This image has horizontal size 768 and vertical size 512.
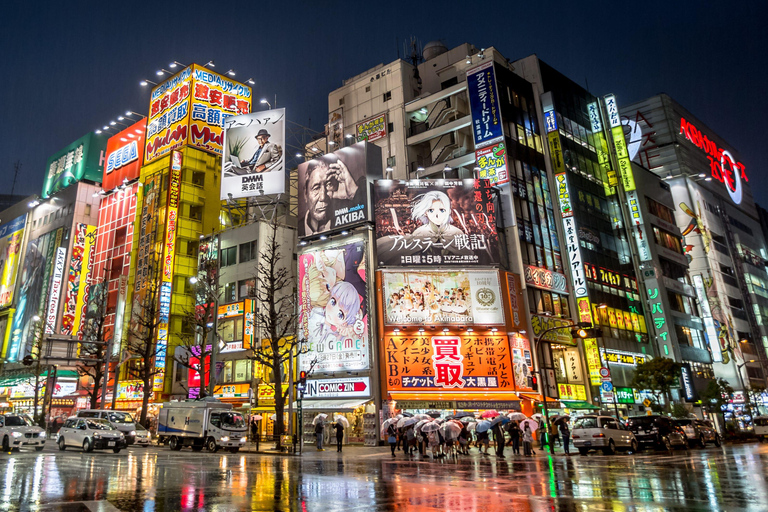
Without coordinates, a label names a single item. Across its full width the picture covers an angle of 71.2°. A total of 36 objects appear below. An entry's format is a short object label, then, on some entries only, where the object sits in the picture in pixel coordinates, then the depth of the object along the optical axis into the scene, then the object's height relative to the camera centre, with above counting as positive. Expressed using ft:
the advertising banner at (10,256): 246.68 +89.04
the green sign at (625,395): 152.46 +6.55
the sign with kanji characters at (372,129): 181.68 +99.34
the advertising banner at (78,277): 196.54 +61.77
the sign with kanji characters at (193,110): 190.82 +115.71
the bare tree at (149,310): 154.30 +39.42
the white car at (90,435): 84.23 +1.89
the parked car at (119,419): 95.35 +4.78
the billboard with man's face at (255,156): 146.20 +74.28
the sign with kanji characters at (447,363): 119.85 +14.08
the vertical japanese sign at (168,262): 161.68 +55.09
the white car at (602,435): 80.18 -2.23
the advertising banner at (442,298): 124.77 +29.25
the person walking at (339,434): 96.19 +0.04
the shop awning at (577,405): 133.80 +4.01
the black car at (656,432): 87.81 -2.37
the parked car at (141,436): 103.14 +1.60
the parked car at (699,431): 98.89 -2.95
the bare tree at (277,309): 102.27 +32.30
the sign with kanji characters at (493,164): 146.73 +69.40
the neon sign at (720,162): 270.05 +129.94
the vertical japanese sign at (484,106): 151.02 +86.89
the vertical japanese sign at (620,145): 186.29 +92.33
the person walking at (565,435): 82.33 -1.89
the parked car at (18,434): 82.23 +2.60
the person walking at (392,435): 86.79 -0.65
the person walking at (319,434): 98.22 +0.21
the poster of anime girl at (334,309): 123.65 +28.42
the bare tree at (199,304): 151.43 +38.52
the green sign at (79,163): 238.07 +123.72
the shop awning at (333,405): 117.50 +6.34
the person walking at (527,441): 80.59 -2.42
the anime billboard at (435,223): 127.95 +47.66
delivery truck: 95.81 +2.50
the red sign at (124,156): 213.05 +112.42
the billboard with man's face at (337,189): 134.51 +60.63
